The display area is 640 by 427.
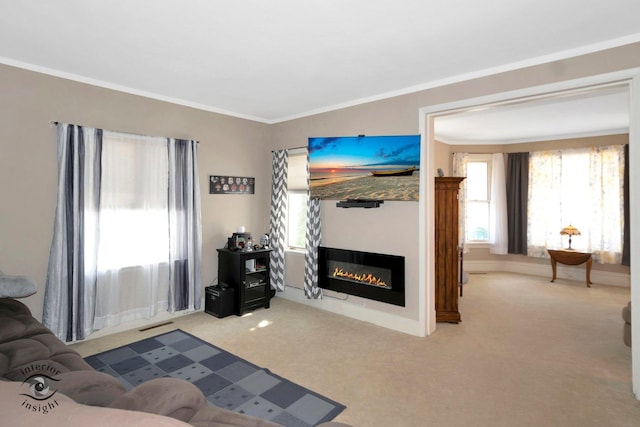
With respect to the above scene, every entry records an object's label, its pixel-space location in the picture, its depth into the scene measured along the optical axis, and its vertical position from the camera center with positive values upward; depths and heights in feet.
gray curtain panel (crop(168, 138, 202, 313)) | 13.84 -0.60
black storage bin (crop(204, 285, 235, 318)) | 14.27 -3.85
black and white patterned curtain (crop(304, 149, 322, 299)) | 15.56 -1.72
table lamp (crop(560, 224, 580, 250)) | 20.33 -1.18
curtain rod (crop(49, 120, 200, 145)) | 11.02 +3.02
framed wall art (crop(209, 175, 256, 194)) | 15.51 +1.41
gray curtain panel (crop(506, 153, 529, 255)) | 22.97 +0.86
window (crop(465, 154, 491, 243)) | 24.45 +0.76
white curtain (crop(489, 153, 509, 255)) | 23.68 +0.51
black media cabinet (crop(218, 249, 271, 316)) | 14.57 -2.90
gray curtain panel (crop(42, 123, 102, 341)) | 10.98 -0.85
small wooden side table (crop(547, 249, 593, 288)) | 19.86 -2.82
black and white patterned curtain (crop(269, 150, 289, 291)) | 17.01 -0.37
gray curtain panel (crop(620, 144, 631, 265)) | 19.25 -0.31
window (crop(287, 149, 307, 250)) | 16.79 +0.67
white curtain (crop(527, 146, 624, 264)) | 19.89 +0.78
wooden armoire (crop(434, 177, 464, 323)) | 13.73 -1.65
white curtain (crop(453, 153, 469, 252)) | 23.77 +1.47
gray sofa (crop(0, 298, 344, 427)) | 2.18 -1.96
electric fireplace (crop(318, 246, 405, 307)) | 13.09 -2.62
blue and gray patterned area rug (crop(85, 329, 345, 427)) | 8.06 -4.70
